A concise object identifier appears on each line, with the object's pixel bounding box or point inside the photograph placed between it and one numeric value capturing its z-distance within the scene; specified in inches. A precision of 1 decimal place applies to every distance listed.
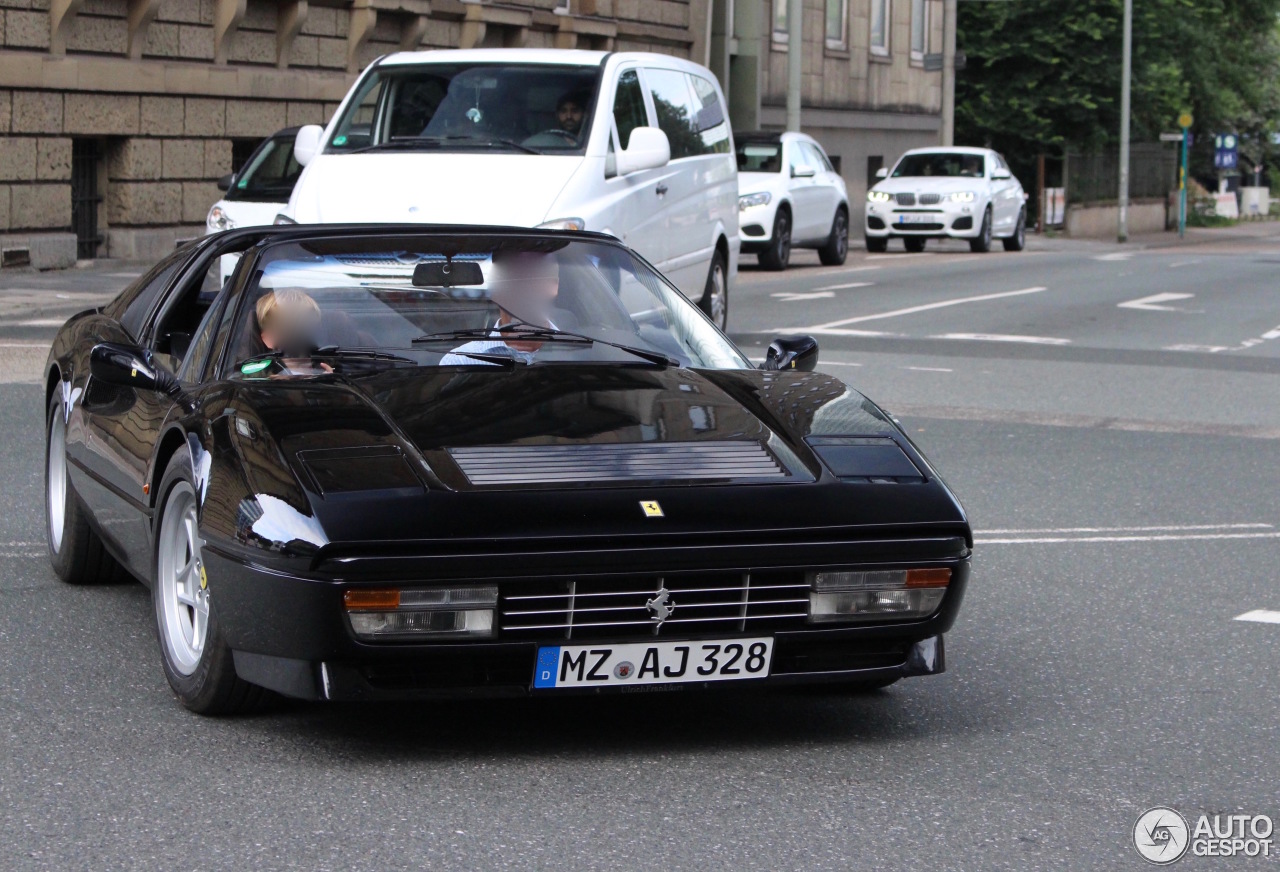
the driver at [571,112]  508.4
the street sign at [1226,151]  2352.4
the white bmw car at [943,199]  1354.6
